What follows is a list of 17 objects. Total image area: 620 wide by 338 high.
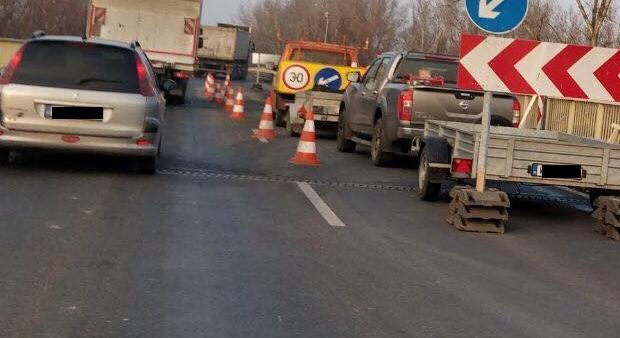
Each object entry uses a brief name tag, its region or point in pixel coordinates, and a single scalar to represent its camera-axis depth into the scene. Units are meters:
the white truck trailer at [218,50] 64.06
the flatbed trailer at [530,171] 10.13
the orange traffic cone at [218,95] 35.05
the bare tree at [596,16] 21.25
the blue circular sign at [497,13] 10.25
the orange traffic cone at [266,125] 20.73
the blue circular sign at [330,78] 22.98
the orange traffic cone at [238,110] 26.22
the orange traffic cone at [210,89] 36.68
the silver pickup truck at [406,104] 14.73
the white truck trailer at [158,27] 28.19
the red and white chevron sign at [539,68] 10.45
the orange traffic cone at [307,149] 15.50
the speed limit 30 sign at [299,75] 23.27
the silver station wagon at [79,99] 11.68
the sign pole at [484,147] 10.20
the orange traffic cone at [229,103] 30.34
